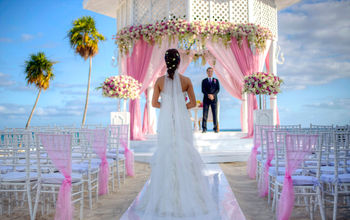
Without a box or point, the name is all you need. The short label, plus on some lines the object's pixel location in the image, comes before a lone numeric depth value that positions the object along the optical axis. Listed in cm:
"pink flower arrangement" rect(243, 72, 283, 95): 725
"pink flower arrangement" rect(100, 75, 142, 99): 704
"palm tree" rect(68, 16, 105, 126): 1494
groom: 805
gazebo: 816
